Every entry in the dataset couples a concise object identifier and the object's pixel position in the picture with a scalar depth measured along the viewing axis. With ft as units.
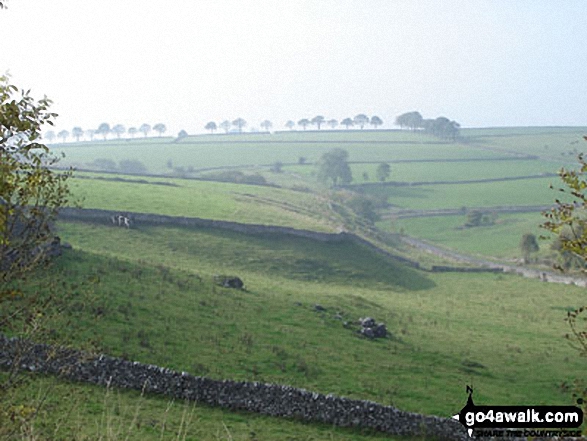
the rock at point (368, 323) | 116.20
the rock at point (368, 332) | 113.50
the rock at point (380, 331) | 114.62
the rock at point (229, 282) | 133.39
